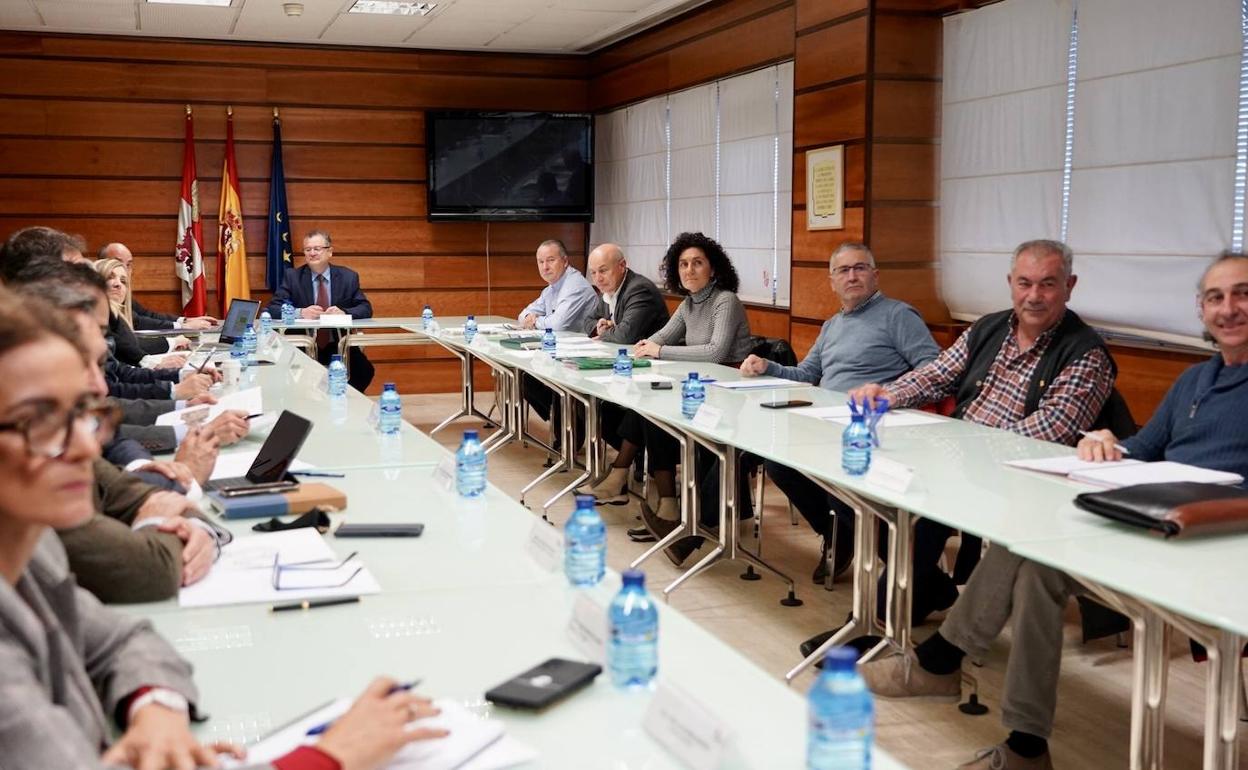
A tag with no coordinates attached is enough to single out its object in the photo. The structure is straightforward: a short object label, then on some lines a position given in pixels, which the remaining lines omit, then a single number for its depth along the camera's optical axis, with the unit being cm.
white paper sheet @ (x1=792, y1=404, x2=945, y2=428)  387
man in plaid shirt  276
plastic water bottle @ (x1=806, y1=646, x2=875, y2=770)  124
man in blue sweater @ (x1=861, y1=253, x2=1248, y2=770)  276
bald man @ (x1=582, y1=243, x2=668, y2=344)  679
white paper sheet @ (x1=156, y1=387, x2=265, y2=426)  388
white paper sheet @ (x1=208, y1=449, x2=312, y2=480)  310
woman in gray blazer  118
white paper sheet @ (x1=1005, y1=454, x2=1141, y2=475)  301
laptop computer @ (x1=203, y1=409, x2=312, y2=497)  279
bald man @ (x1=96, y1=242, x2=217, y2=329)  781
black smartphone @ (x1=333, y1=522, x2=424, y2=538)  248
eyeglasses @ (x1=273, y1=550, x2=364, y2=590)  211
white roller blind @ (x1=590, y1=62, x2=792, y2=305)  740
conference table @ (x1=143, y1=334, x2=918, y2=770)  147
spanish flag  955
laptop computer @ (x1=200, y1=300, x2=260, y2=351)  669
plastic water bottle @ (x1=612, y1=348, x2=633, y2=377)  522
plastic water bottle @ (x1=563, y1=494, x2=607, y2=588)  207
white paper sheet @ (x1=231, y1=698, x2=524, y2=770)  137
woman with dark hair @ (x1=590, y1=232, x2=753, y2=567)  594
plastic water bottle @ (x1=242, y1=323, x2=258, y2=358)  647
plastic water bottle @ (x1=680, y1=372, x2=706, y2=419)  420
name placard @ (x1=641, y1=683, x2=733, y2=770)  134
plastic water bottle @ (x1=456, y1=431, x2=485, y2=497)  282
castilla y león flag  945
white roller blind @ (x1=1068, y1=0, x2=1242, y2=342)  459
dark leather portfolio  233
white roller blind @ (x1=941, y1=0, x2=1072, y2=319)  552
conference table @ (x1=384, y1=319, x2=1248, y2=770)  213
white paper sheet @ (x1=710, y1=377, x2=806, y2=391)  486
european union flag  966
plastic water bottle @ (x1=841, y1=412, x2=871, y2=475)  308
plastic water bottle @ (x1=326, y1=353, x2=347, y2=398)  474
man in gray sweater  494
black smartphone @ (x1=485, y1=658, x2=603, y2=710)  156
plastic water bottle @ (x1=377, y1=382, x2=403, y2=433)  377
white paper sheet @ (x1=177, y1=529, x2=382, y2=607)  205
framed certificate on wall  637
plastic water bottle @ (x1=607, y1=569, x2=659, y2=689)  164
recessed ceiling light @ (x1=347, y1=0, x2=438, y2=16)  820
